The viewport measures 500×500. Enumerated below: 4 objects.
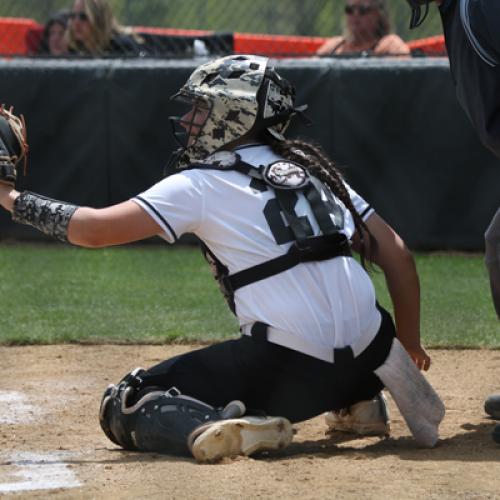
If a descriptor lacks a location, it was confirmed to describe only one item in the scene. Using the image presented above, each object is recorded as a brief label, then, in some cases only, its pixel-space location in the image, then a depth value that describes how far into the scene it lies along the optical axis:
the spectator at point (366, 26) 17.81
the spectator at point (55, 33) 19.78
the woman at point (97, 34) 18.45
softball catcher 7.61
